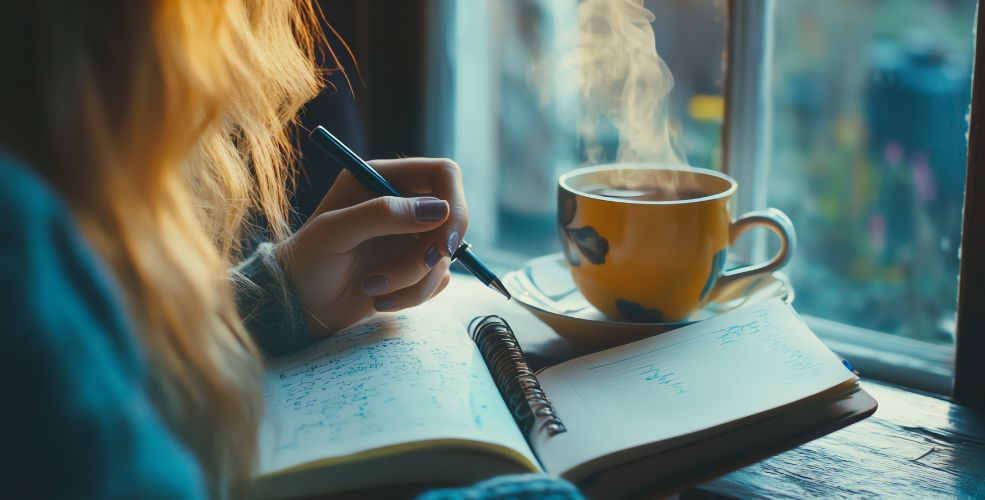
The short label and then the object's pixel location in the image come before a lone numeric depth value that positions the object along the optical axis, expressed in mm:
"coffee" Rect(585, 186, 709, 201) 825
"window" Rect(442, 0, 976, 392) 912
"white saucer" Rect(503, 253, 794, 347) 739
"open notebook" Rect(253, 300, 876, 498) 541
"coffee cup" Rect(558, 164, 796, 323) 743
